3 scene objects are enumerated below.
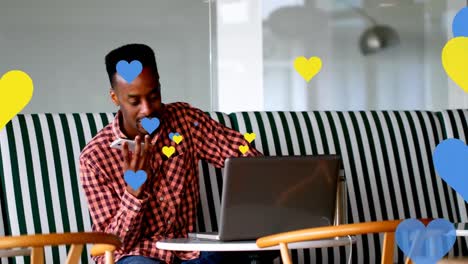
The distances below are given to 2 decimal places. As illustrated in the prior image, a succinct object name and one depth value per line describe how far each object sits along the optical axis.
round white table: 2.34
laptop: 2.40
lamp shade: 5.09
